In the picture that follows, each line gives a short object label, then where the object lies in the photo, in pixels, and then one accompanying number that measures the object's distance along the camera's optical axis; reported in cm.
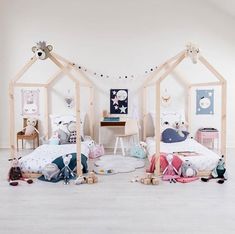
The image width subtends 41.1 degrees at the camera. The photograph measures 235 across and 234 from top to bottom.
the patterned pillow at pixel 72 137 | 558
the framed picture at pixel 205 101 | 645
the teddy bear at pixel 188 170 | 419
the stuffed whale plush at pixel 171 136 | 547
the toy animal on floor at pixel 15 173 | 414
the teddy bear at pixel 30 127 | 624
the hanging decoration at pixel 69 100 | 650
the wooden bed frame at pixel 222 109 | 426
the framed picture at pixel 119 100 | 647
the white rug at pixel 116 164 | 465
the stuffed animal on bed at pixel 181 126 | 576
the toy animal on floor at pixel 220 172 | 418
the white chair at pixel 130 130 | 578
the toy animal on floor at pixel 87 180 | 401
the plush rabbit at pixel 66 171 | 414
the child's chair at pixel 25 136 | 609
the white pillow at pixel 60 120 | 584
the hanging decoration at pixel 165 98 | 646
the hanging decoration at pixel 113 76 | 643
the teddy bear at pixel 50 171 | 412
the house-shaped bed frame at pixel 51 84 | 421
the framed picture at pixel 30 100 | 650
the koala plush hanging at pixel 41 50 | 415
